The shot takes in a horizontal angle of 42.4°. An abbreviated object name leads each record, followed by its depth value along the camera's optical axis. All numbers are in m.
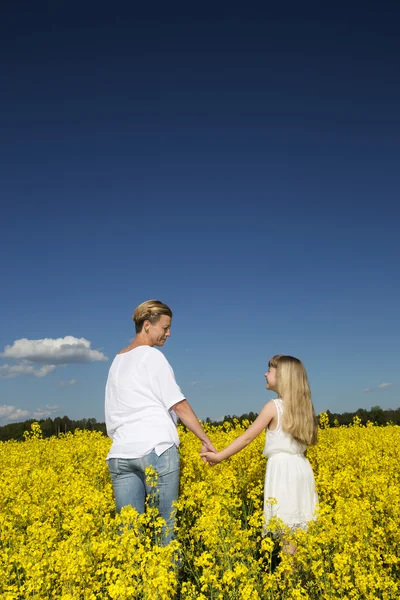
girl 4.45
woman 3.96
